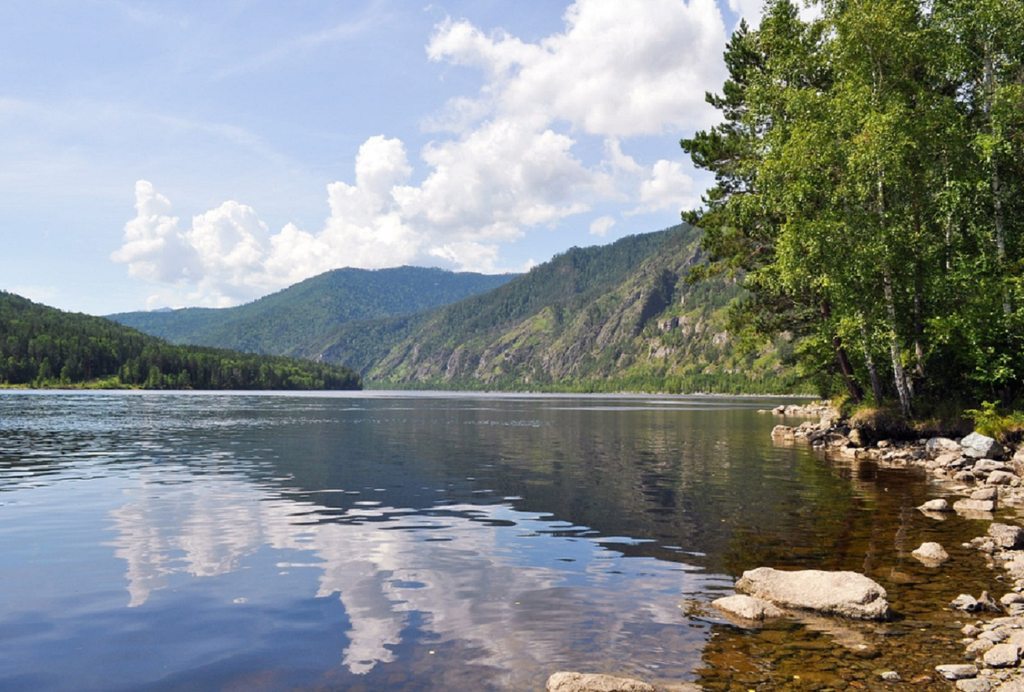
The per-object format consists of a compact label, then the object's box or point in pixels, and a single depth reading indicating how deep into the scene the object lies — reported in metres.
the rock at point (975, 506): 26.12
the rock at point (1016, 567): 17.17
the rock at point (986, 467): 34.28
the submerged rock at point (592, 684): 10.67
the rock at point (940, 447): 40.59
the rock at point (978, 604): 14.45
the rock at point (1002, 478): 31.78
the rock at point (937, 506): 25.98
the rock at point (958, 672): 11.13
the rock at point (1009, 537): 19.86
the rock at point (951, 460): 37.53
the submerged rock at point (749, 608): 14.38
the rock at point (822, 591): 14.21
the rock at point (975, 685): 10.57
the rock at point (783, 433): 66.56
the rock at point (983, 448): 37.25
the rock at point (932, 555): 18.69
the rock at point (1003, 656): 11.33
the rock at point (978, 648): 12.03
